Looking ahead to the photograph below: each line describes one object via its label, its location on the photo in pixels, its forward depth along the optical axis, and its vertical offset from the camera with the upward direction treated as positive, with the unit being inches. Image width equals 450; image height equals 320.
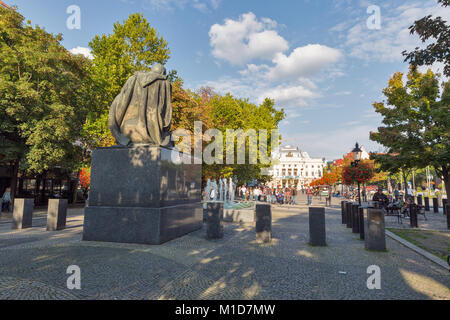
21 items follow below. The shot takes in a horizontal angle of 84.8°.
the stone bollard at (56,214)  355.3 -43.0
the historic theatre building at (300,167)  5201.8 +456.2
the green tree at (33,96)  628.4 +230.1
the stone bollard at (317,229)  282.9 -47.0
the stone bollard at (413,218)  432.5 -49.9
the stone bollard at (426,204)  763.7 -45.4
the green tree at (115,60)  762.2 +409.8
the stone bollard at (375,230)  261.0 -44.2
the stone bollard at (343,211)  494.0 -45.2
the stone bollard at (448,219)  412.6 -48.8
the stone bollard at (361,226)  323.9 -49.4
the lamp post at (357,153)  645.2 +94.1
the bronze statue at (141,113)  292.7 +88.6
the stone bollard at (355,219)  372.5 -46.8
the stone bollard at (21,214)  370.3 -44.7
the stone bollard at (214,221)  301.1 -41.6
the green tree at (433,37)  291.1 +178.8
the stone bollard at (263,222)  296.5 -42.3
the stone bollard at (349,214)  426.7 -45.5
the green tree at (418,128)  624.4 +168.9
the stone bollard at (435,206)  714.8 -47.4
